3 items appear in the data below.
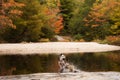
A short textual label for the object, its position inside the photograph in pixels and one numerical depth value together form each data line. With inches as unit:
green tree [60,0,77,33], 3127.5
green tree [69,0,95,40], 2654.5
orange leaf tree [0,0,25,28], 1424.2
